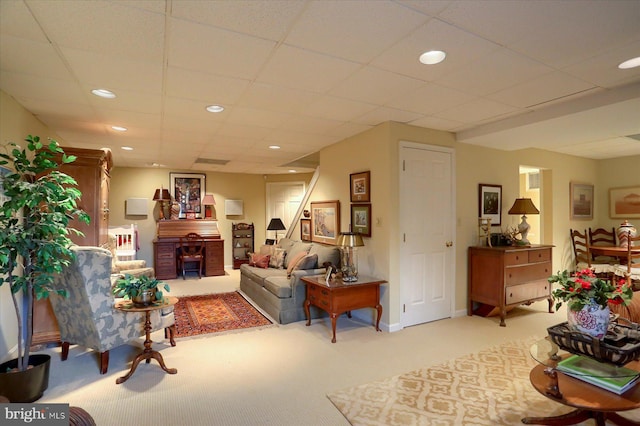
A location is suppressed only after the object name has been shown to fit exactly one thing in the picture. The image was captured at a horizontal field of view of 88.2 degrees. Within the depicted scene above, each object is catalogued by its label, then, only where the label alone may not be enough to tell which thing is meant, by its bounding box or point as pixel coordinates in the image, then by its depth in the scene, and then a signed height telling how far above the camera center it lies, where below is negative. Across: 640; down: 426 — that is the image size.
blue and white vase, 2.06 -0.66
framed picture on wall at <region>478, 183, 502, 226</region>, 4.59 +0.19
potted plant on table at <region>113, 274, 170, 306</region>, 2.78 -0.63
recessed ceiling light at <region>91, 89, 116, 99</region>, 2.84 +1.08
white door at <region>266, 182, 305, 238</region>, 8.52 +0.40
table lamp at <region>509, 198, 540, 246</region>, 4.43 +0.06
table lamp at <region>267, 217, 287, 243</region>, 7.29 -0.21
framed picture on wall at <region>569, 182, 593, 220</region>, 5.84 +0.27
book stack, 1.85 -0.92
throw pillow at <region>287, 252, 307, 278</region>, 4.51 -0.64
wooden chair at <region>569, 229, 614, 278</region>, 5.65 -0.61
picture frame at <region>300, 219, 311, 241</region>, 5.74 -0.25
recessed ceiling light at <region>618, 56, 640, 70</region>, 2.33 +1.10
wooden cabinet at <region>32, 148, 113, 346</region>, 3.54 +0.33
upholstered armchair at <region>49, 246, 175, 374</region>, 2.63 -0.79
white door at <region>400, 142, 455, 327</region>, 3.95 -0.22
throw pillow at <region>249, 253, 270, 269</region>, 5.42 -0.75
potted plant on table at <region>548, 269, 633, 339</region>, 2.06 -0.54
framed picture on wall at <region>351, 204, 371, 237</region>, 4.15 -0.05
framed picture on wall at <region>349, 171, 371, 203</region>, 4.13 +0.38
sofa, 4.11 -0.86
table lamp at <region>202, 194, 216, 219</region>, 7.64 +0.27
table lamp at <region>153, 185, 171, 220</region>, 7.23 +0.41
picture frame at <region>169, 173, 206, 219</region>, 7.59 +0.54
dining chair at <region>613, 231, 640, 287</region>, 4.81 -0.78
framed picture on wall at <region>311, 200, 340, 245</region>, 4.84 -0.09
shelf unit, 8.10 -0.66
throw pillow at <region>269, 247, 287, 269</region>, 5.37 -0.71
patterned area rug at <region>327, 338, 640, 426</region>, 2.18 -1.33
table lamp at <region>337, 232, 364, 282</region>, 3.87 -0.44
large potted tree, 2.27 -0.19
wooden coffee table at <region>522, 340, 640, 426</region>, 1.74 -1.00
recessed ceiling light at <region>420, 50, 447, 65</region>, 2.21 +1.09
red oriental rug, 3.92 -1.33
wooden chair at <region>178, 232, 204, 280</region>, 7.05 -0.75
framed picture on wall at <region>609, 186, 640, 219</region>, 5.71 +0.23
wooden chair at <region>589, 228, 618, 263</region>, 5.97 -0.40
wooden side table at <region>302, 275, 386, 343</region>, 3.58 -0.90
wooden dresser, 4.06 -0.79
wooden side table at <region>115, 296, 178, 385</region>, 2.69 -1.02
